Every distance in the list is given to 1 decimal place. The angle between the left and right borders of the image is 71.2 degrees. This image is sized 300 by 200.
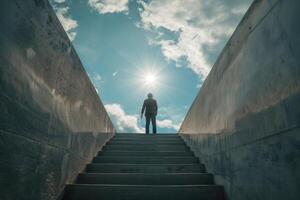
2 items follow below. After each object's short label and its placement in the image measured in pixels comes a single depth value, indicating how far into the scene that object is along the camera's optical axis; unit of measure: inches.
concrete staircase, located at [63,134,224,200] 89.2
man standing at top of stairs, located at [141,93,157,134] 272.5
